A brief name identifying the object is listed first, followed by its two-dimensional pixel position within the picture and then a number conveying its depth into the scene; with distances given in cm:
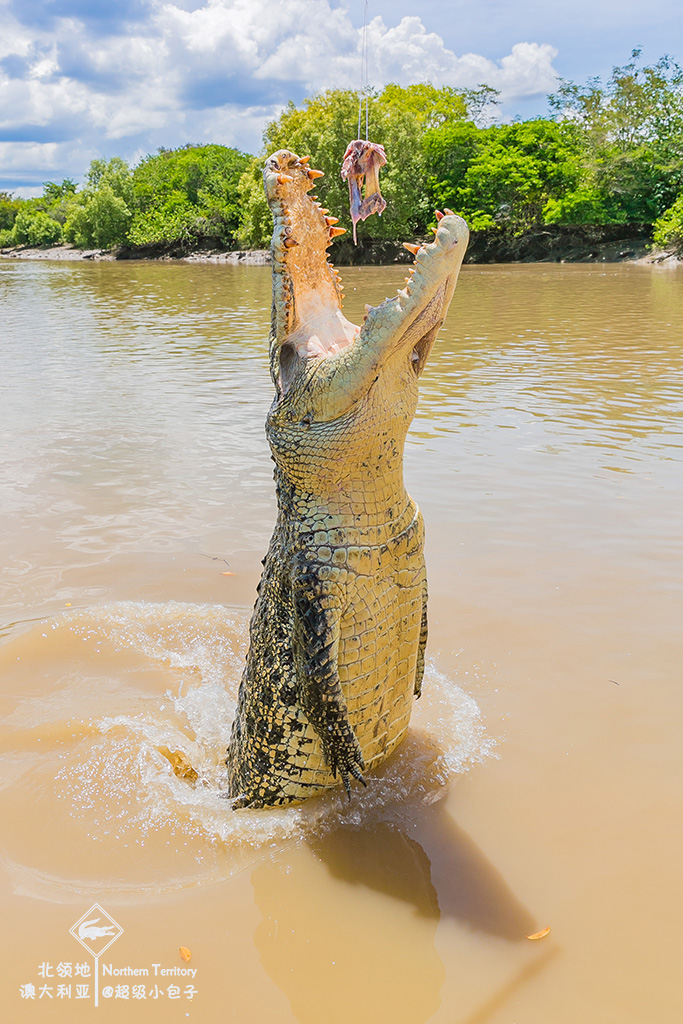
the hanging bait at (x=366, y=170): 267
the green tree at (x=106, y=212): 6362
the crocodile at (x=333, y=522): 228
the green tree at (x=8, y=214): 9581
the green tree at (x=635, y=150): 3681
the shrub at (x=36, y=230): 8000
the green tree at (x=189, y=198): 5756
